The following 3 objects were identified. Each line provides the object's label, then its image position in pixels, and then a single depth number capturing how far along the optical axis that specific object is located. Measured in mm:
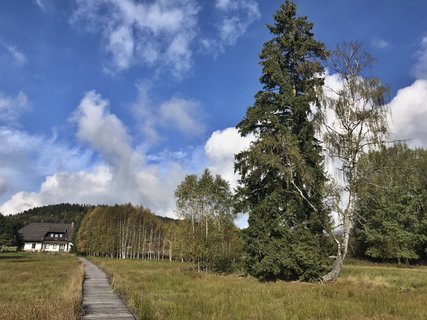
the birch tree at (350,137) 23812
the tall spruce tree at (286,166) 24688
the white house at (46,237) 119375
